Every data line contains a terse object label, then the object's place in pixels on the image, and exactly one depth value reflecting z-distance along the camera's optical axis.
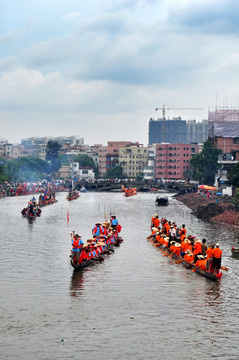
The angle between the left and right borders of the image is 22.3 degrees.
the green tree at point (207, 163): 166.25
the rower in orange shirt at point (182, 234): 51.61
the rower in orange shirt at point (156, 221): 65.00
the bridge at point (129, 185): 184.25
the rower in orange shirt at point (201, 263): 43.09
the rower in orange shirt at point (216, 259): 40.16
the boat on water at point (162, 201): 128.88
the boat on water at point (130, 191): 166.74
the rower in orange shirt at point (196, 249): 44.69
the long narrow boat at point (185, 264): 41.50
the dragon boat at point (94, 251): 44.91
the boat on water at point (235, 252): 54.47
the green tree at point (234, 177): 104.28
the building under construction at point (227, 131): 167.50
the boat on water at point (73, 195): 144.75
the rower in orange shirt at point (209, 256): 40.38
